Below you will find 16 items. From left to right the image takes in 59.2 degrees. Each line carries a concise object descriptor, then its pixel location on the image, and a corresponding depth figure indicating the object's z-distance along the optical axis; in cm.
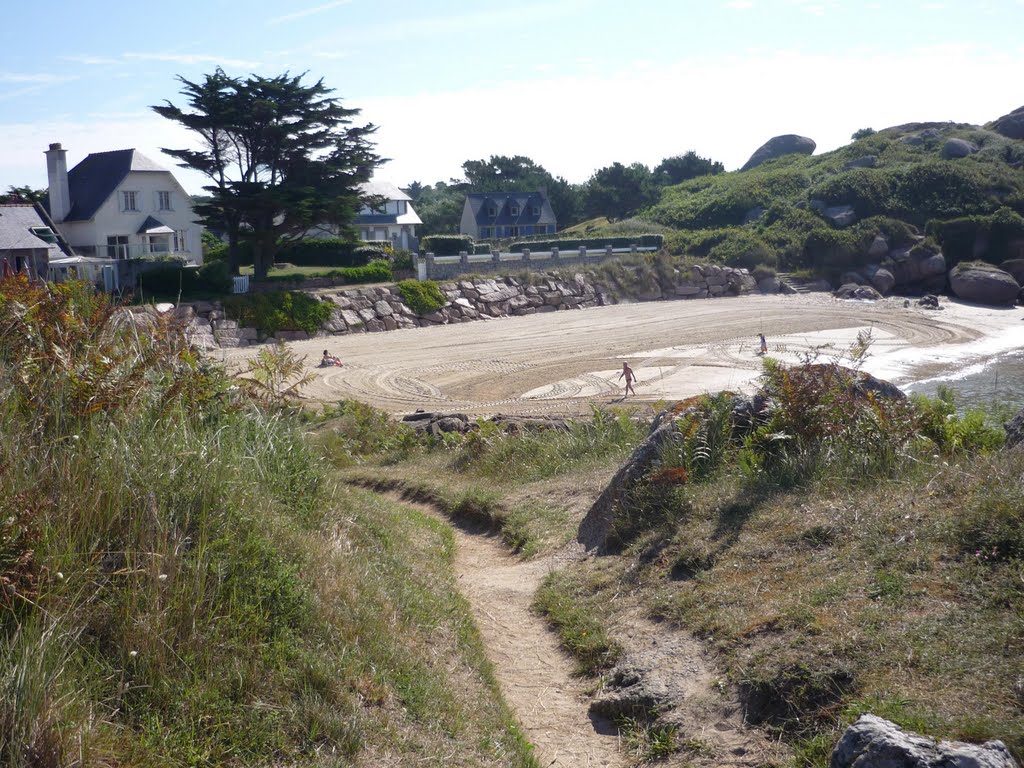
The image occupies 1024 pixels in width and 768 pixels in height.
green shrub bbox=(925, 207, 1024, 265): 5097
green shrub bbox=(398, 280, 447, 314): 4134
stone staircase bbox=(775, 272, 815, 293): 5038
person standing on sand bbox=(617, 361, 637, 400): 2538
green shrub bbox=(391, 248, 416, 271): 4353
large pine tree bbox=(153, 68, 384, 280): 3666
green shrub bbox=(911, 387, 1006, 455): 788
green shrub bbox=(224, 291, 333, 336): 3588
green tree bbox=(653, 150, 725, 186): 9450
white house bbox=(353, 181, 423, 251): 5753
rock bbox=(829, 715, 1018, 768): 315
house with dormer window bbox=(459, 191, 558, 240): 7281
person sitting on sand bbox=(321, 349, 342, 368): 3100
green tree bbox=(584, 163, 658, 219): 7812
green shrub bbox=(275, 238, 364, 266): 4478
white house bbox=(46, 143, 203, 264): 3931
